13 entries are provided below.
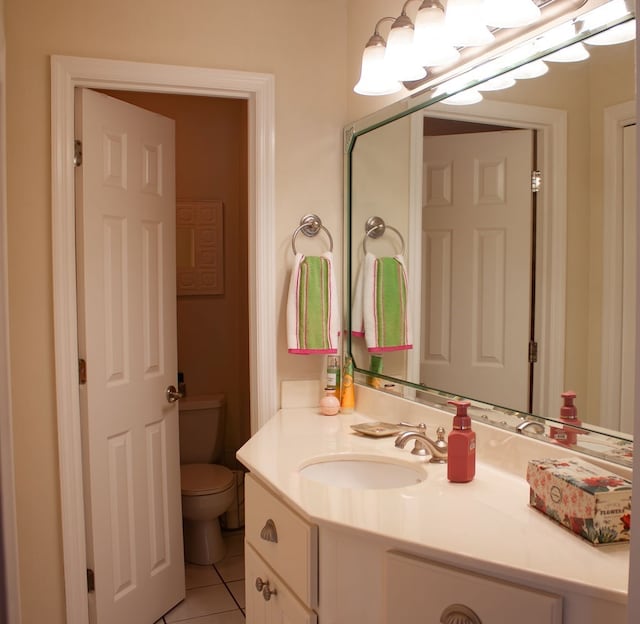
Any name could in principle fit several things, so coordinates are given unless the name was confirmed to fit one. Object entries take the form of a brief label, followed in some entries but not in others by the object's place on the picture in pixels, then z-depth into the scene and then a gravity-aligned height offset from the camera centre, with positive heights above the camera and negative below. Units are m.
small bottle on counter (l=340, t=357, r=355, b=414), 2.31 -0.43
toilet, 2.95 -0.96
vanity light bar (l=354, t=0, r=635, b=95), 1.26 +0.58
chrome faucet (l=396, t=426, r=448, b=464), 1.59 -0.43
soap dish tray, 1.89 -0.46
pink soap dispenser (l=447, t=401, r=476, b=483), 1.45 -0.39
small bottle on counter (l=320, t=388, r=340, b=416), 2.23 -0.45
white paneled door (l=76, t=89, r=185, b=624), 2.22 -0.29
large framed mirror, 1.24 +0.09
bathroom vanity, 1.02 -0.48
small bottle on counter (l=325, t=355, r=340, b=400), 2.29 -0.35
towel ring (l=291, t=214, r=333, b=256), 2.34 +0.18
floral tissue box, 1.09 -0.39
